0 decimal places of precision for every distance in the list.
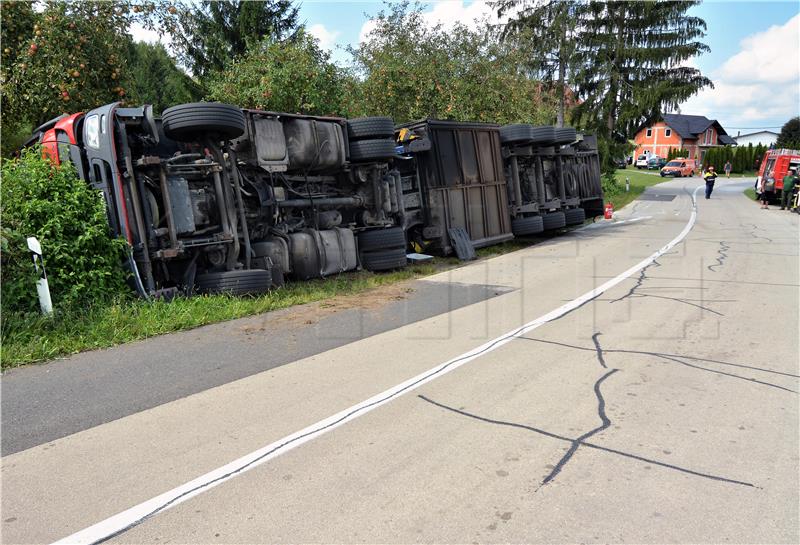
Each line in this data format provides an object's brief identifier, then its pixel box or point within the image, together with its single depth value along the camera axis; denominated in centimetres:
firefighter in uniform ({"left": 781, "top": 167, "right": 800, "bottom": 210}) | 2444
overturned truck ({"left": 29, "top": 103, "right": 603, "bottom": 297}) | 744
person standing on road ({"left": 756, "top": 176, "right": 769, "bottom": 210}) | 2675
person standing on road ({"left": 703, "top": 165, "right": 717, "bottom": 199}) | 3053
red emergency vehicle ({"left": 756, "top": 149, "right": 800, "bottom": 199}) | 2659
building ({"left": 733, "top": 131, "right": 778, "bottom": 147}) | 11944
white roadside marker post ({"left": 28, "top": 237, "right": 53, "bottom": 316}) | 640
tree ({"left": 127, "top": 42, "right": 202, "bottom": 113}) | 2351
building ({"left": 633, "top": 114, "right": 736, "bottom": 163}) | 8231
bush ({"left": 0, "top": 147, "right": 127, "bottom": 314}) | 646
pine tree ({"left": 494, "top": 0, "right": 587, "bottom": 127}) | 3103
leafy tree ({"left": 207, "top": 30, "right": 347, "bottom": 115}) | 1597
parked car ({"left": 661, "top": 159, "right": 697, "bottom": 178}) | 5566
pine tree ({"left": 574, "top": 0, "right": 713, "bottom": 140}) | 3219
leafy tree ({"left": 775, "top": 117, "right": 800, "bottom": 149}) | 7636
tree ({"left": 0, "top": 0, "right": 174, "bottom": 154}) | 1066
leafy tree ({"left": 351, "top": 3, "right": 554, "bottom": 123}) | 1997
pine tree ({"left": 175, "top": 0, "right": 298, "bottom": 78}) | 2309
